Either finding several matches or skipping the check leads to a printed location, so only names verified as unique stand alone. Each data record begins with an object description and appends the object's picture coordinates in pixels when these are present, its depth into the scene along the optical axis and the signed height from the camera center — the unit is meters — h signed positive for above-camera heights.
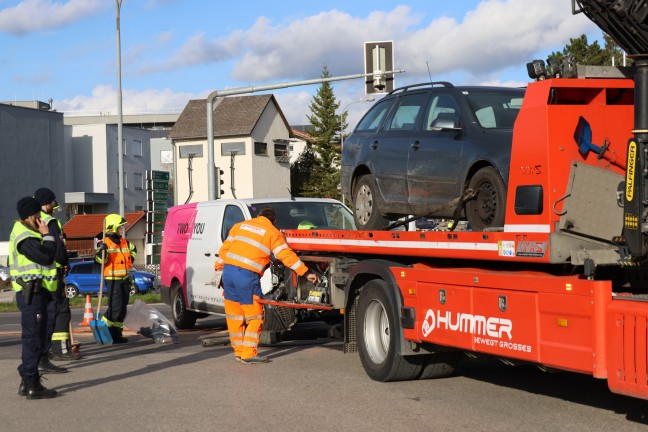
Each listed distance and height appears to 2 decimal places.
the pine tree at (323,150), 65.94 +3.47
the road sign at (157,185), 30.61 +0.49
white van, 13.76 -0.55
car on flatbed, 8.26 +0.42
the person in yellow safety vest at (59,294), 10.09 -1.03
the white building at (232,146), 57.47 +3.24
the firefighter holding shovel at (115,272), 12.97 -0.97
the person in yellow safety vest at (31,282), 8.49 -0.74
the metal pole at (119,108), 30.77 +2.99
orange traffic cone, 13.35 -1.56
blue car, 34.66 -2.87
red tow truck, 6.30 -0.41
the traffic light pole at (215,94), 21.86 +2.48
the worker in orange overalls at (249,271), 10.78 -0.82
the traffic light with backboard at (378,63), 20.94 +2.96
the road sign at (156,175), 30.84 +0.82
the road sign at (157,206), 30.00 -0.18
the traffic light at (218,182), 23.69 +0.45
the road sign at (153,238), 30.46 -1.25
